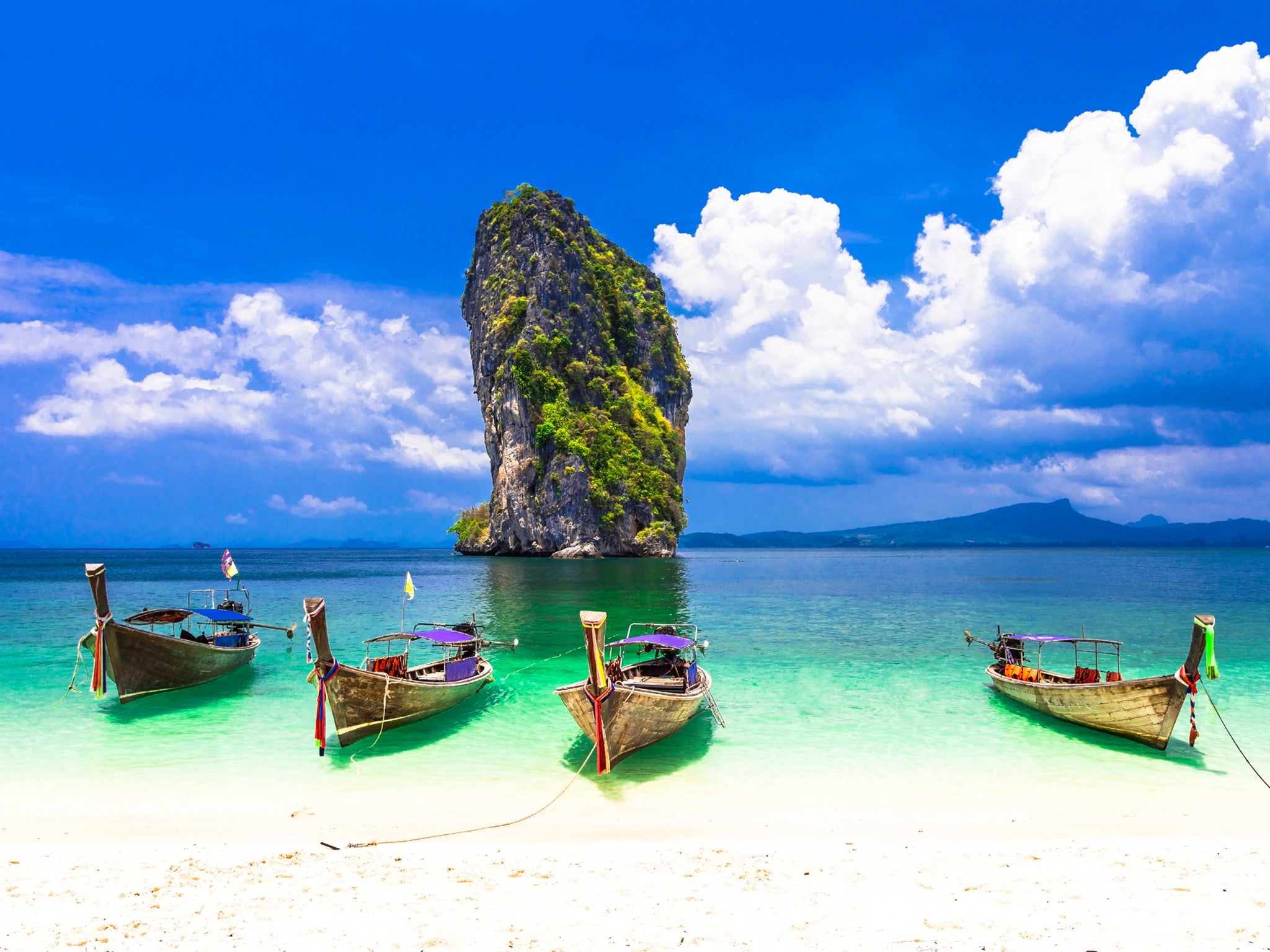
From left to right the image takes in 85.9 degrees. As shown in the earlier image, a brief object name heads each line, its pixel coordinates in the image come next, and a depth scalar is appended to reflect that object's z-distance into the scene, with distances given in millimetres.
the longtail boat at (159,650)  15484
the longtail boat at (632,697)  11281
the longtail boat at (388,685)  12547
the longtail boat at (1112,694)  12539
